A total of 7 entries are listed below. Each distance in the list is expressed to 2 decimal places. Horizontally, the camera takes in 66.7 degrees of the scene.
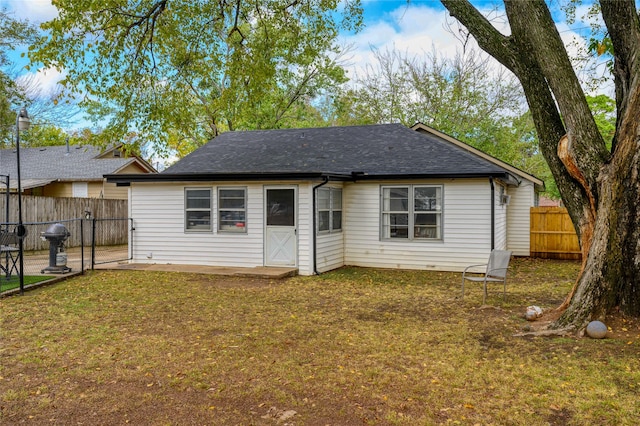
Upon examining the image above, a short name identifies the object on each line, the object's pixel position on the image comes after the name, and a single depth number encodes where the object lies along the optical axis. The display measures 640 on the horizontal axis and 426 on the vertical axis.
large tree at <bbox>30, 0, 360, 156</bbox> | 10.74
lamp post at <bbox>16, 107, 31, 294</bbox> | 8.48
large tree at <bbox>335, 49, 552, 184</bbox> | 25.52
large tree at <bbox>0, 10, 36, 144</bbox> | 21.81
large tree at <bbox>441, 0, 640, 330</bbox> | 5.77
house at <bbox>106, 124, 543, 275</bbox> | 11.32
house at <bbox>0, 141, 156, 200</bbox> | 22.17
